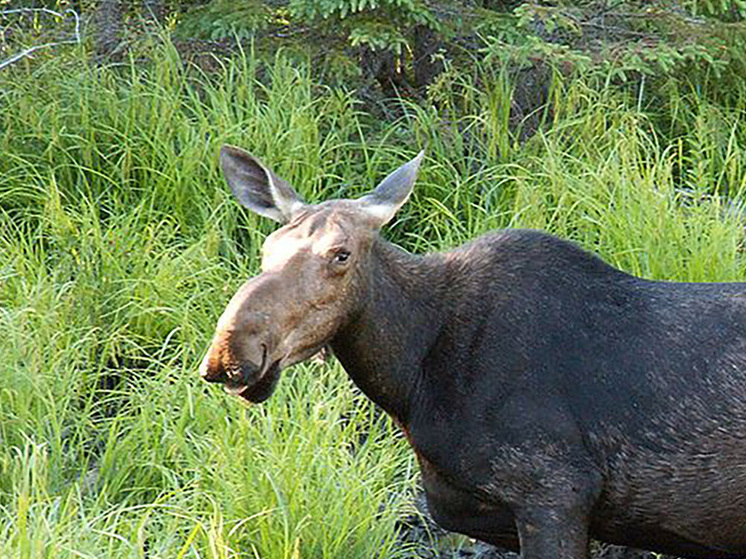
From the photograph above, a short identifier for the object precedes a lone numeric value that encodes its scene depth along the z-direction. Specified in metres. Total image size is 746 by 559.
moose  10.18
